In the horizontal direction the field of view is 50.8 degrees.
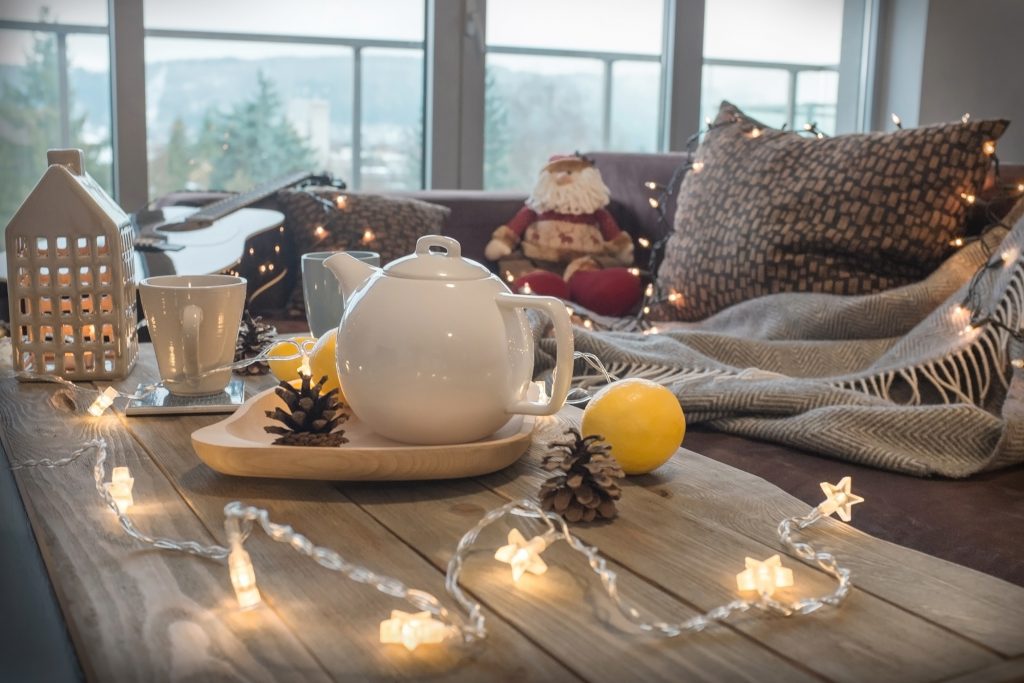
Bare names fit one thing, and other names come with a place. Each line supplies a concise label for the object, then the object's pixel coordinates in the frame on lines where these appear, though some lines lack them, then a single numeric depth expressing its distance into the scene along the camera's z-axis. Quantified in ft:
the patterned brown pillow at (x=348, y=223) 7.10
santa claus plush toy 7.93
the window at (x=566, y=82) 11.00
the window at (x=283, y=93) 9.98
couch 3.18
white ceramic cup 3.25
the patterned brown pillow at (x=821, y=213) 5.86
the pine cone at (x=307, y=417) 2.61
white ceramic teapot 2.46
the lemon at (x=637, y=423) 2.62
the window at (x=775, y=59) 11.86
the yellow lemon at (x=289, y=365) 3.53
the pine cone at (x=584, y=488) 2.31
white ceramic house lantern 3.56
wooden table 1.67
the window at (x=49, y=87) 9.29
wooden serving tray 2.48
